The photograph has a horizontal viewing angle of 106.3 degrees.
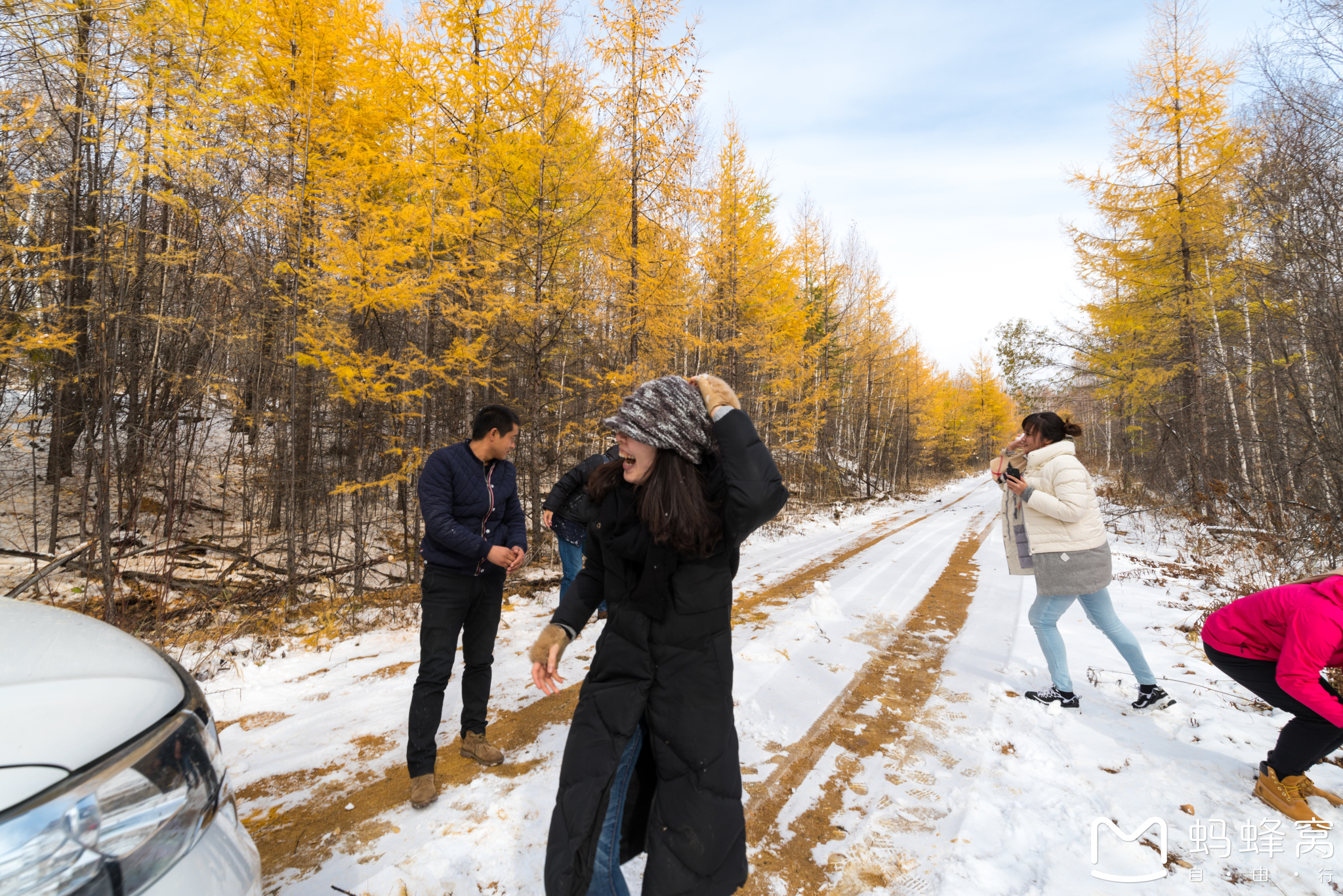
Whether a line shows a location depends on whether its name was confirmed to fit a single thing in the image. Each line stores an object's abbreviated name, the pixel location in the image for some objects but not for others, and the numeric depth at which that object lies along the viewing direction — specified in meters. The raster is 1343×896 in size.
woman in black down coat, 1.58
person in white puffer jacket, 3.69
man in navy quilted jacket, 2.79
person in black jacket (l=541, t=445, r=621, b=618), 4.98
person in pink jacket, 2.43
